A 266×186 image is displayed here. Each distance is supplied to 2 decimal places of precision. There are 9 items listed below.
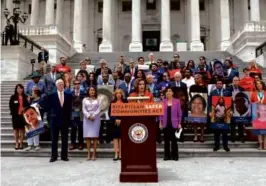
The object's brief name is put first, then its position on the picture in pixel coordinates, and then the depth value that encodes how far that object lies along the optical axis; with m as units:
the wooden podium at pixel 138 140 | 6.94
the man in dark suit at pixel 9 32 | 20.71
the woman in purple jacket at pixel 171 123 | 9.38
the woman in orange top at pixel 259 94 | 10.64
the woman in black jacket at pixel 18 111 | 10.51
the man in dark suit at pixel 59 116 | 9.43
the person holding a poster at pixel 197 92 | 10.85
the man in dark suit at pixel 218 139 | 10.13
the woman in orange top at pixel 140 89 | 8.30
